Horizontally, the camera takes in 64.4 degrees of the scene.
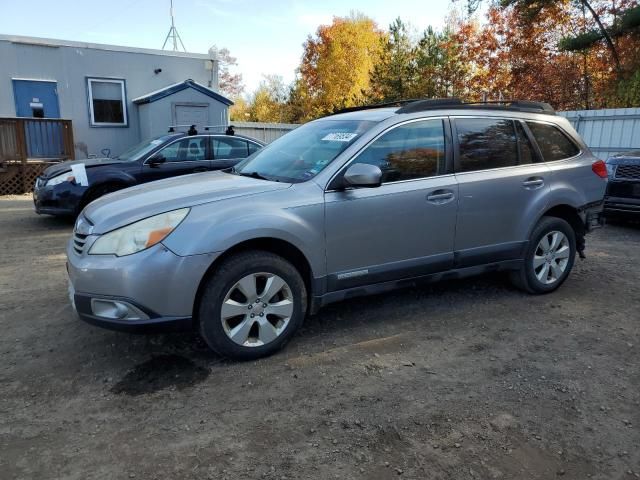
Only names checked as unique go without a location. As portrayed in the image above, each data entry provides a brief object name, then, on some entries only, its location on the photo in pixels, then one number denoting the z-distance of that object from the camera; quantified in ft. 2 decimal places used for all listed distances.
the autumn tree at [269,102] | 151.94
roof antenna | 69.46
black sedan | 25.96
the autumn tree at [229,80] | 168.25
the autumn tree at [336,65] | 130.72
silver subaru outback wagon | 10.47
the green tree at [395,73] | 79.56
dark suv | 25.22
